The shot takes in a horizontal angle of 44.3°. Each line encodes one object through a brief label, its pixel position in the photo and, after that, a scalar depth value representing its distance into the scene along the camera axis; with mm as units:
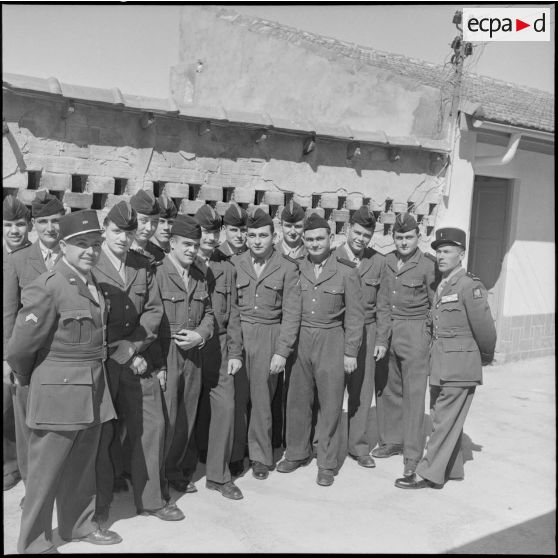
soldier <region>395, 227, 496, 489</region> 5145
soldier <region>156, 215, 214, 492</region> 4562
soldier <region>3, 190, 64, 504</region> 4484
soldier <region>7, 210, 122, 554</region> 3725
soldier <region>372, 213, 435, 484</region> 5625
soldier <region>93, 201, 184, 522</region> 4215
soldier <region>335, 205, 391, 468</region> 5719
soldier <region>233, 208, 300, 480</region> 5230
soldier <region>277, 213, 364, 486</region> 5297
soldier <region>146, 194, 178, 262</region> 5398
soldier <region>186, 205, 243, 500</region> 4914
